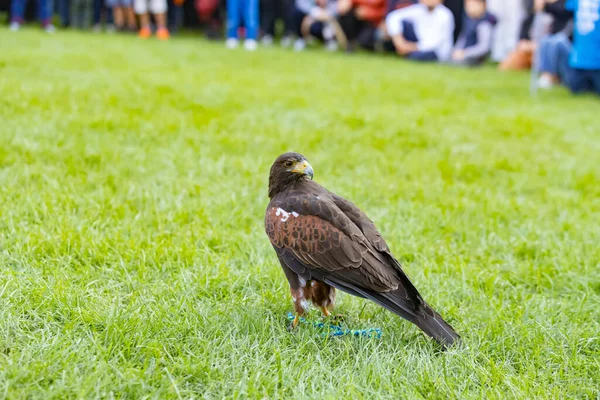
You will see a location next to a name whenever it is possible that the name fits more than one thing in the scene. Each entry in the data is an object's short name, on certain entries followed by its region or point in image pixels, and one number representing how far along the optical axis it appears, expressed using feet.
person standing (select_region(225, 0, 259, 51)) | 45.91
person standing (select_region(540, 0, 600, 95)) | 31.37
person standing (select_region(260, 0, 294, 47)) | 55.67
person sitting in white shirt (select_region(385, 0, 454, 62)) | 49.62
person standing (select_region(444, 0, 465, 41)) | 55.36
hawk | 9.86
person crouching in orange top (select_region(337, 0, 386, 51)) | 53.31
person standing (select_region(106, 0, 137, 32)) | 55.83
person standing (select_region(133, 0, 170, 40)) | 53.16
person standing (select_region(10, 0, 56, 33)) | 49.12
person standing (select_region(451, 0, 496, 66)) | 48.80
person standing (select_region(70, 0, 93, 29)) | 53.11
